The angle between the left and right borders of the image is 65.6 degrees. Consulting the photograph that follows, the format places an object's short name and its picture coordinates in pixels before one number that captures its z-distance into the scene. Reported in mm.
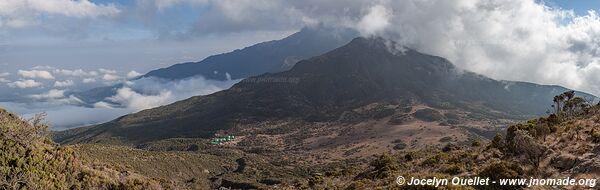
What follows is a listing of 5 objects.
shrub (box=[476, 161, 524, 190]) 23938
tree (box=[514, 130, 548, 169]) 26094
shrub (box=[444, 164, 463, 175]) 30031
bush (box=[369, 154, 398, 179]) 36344
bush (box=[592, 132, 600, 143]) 26809
